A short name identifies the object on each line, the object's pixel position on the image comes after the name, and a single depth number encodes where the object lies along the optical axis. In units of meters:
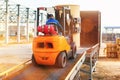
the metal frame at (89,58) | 11.07
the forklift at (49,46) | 7.73
